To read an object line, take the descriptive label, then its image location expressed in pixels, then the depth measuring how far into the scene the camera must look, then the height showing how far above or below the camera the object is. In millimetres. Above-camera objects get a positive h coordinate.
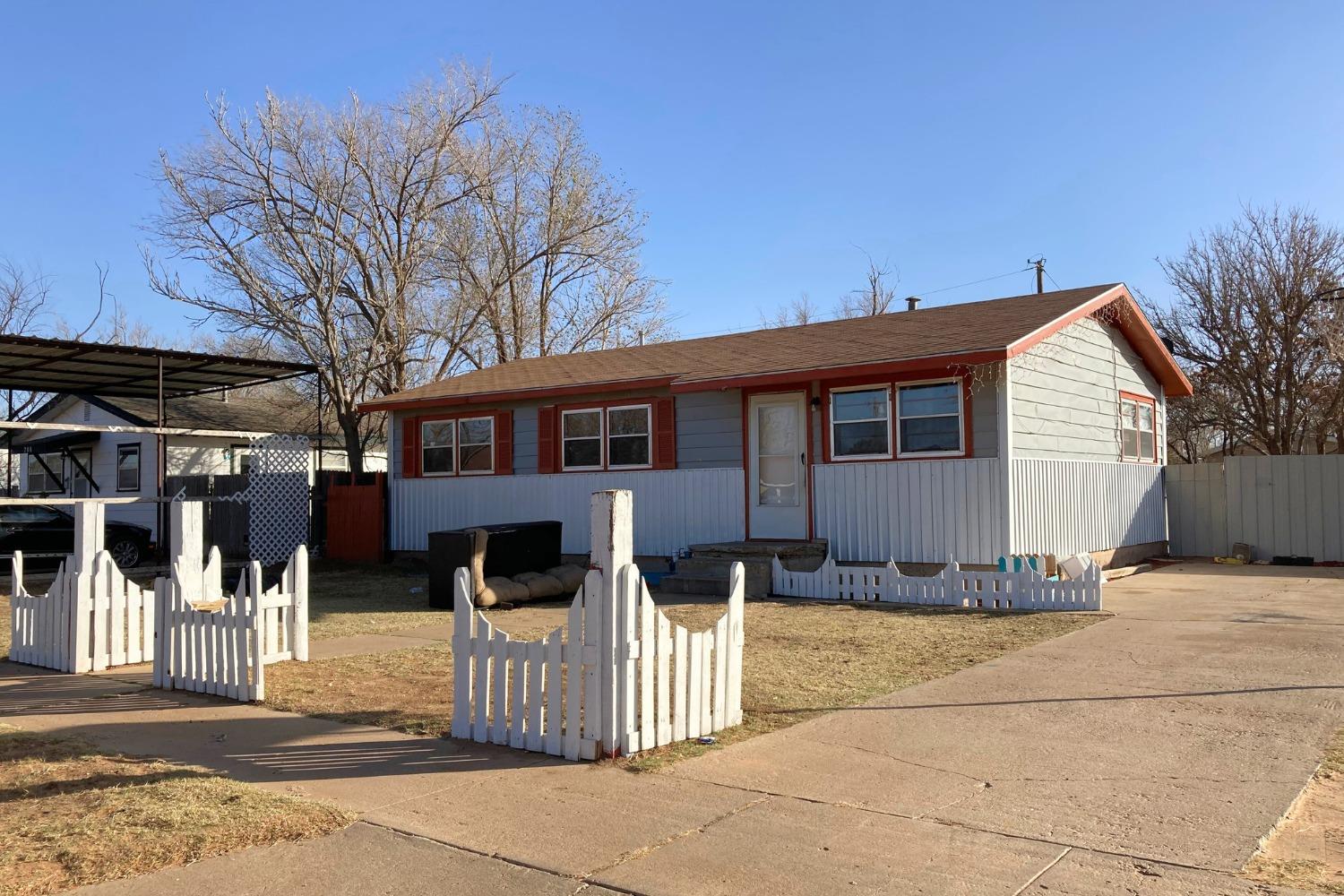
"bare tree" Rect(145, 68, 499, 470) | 24734 +6253
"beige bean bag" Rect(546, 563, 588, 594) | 14312 -1297
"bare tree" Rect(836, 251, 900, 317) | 39719 +6975
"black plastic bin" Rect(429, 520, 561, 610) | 13492 -927
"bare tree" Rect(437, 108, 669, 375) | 30000 +7001
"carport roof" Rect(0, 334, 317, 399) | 17453 +2323
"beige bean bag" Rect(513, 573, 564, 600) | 13789 -1373
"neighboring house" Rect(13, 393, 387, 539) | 25312 +1046
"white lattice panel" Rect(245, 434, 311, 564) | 20078 -176
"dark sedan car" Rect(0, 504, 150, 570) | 19297 -869
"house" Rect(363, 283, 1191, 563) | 13602 +713
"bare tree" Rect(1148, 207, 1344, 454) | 25406 +3586
